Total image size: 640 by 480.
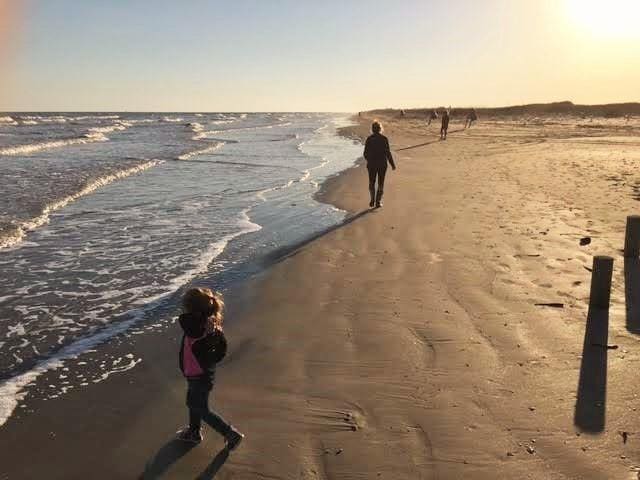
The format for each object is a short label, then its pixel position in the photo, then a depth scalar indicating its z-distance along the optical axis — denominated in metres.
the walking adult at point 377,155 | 12.48
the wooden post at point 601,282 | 5.69
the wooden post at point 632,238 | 7.51
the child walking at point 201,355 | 3.62
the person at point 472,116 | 48.72
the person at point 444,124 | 33.49
